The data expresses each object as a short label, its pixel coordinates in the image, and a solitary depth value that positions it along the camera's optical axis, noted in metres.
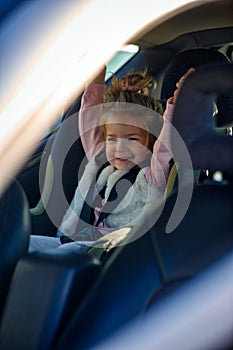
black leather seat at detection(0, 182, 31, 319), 1.45
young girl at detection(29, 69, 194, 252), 2.11
